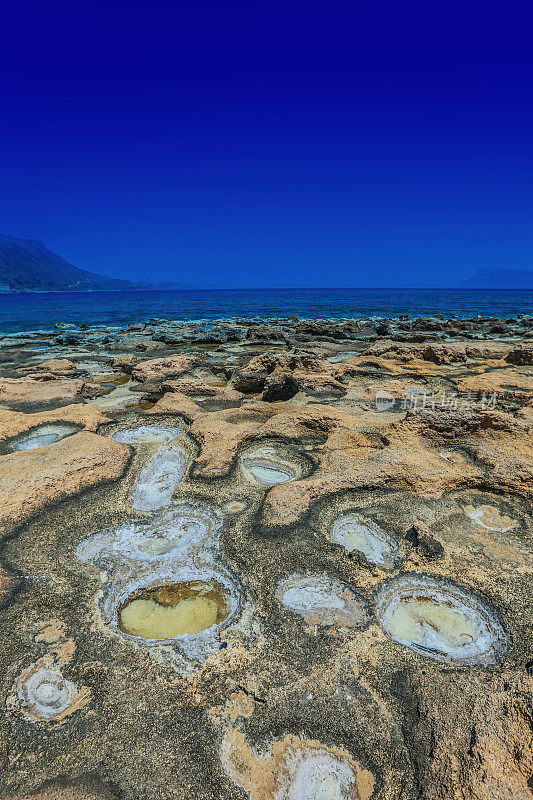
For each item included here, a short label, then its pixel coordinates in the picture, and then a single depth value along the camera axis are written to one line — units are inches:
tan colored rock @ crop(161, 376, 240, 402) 326.3
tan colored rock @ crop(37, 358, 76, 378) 451.8
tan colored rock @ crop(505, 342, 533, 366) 450.3
